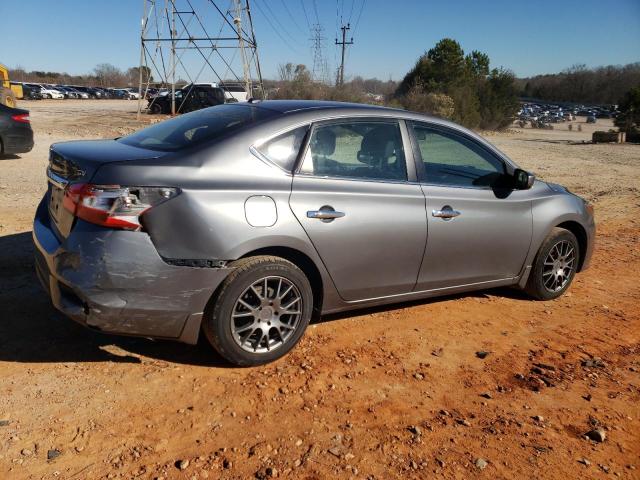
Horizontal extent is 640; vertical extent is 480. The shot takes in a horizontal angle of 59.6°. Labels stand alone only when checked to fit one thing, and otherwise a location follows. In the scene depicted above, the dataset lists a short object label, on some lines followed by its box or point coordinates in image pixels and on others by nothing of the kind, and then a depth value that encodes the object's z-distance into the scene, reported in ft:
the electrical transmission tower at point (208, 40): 76.84
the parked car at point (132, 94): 227.24
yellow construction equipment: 57.06
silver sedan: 10.44
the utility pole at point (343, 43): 203.58
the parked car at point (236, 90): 118.33
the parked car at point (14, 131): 39.50
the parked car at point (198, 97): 98.00
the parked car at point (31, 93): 172.14
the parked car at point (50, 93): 190.60
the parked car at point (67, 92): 207.04
